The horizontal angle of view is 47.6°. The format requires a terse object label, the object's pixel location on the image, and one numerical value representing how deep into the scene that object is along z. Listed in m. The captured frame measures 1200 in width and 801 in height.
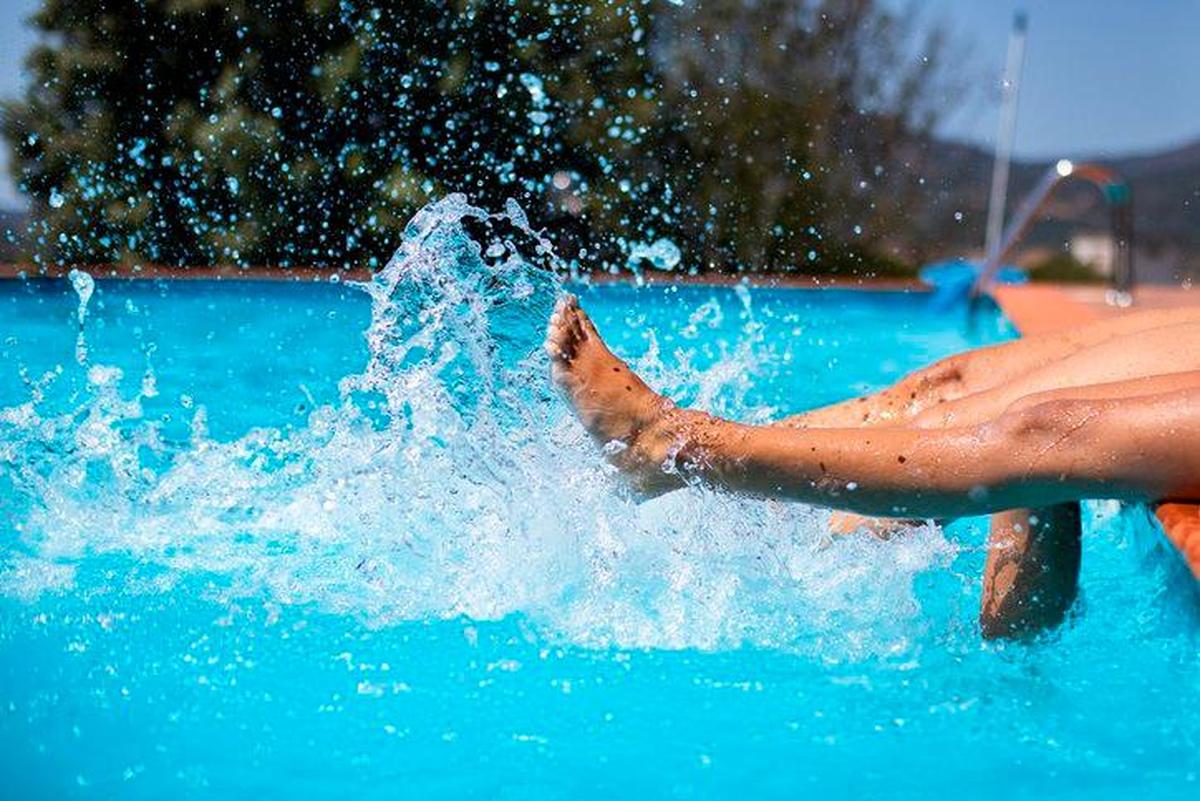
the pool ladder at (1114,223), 4.95
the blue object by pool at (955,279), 6.25
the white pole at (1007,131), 7.10
